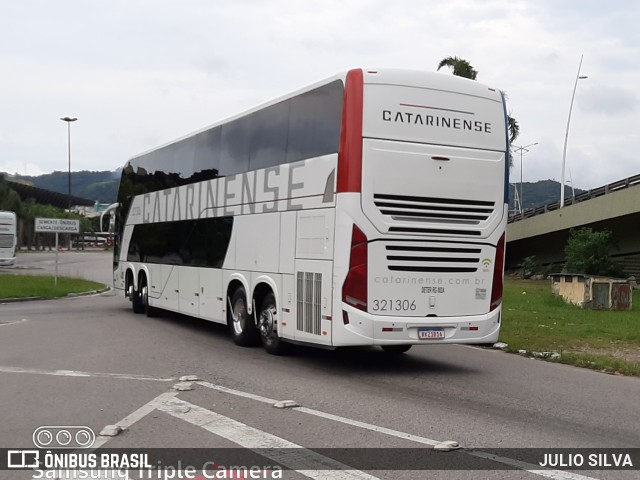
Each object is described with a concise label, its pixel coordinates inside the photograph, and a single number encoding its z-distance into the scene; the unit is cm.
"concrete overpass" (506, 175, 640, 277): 3419
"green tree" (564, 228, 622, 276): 3450
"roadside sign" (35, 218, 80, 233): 3231
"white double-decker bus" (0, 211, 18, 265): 4775
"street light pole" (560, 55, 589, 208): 4641
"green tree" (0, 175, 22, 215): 8369
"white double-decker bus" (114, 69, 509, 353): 1045
